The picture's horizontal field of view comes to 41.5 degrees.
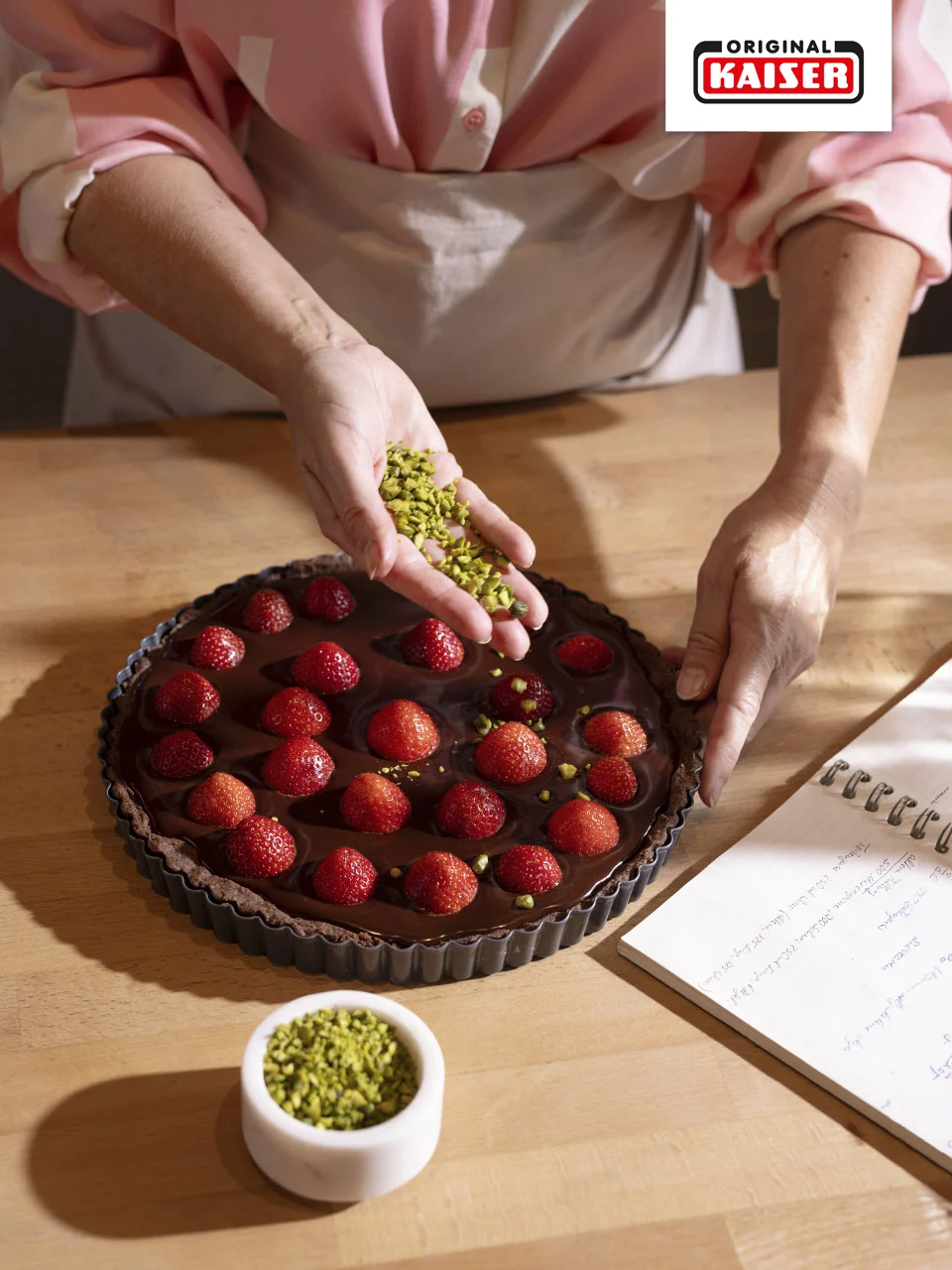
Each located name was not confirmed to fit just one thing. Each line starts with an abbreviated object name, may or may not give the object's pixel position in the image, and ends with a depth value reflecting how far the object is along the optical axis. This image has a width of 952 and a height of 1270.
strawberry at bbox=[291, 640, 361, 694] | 1.44
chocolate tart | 1.19
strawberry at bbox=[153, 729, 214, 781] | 1.31
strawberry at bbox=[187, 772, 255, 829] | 1.26
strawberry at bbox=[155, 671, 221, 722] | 1.38
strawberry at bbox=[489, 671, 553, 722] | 1.43
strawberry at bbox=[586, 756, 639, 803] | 1.33
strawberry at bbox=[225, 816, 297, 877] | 1.22
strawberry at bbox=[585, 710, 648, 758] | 1.39
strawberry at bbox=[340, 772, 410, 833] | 1.27
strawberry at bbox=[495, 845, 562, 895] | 1.23
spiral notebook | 1.13
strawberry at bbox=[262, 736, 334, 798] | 1.31
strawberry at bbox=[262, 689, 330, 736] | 1.38
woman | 1.48
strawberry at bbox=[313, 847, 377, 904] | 1.20
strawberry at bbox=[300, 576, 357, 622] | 1.54
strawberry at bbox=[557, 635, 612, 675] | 1.50
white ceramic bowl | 0.97
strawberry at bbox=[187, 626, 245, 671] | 1.46
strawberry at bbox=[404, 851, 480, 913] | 1.20
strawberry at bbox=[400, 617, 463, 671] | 1.49
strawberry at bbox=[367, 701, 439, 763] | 1.36
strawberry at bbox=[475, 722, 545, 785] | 1.34
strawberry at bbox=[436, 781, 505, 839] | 1.28
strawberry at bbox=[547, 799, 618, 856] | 1.27
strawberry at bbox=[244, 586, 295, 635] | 1.52
